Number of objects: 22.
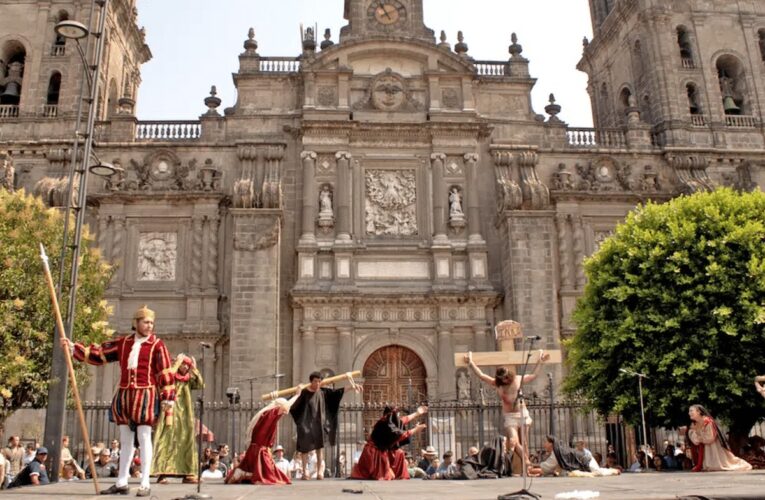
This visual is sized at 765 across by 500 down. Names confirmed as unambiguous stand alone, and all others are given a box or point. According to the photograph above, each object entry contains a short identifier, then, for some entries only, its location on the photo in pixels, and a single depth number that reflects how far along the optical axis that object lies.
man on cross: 10.91
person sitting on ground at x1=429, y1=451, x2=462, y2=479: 11.58
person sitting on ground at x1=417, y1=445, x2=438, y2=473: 15.27
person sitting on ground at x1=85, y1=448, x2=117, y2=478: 14.55
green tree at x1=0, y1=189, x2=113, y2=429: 15.82
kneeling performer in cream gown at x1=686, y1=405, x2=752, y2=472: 11.92
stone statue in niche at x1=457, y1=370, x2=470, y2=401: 21.78
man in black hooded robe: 11.04
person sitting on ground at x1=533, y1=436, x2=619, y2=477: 12.00
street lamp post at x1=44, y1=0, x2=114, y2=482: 10.46
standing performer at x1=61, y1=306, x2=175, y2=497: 7.54
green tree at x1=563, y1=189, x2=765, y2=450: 16.55
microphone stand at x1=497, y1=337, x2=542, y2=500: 5.99
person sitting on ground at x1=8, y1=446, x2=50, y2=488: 11.41
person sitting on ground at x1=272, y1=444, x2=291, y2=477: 13.85
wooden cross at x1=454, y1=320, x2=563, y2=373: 11.89
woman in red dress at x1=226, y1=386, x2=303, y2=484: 9.54
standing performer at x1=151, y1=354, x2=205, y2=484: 9.19
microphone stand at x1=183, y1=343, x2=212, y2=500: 6.42
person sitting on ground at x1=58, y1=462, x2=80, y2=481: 13.98
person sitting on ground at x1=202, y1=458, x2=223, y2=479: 13.51
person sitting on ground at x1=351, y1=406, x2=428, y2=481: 10.85
